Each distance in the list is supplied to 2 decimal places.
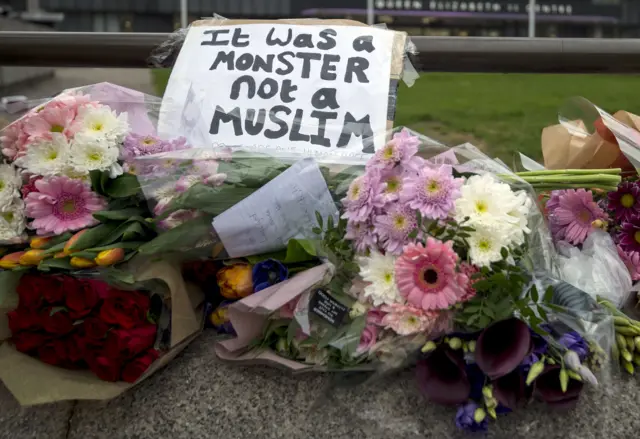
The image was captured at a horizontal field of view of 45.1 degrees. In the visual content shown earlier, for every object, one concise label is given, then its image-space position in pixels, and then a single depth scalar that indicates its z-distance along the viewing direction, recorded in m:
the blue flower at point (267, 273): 1.44
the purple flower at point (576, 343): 1.29
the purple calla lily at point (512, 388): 1.25
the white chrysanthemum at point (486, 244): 1.29
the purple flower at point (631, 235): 1.59
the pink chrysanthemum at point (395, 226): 1.34
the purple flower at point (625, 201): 1.62
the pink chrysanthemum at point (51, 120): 1.57
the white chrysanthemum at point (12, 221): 1.51
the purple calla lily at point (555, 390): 1.26
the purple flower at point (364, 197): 1.38
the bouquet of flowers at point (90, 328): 1.41
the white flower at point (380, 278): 1.32
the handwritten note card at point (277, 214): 1.45
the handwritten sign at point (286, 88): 1.79
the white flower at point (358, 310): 1.36
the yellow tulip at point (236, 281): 1.48
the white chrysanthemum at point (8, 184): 1.51
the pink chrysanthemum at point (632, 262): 1.55
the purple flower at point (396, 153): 1.41
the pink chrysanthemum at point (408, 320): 1.29
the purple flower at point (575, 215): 1.63
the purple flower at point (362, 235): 1.38
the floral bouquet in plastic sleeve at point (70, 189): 1.46
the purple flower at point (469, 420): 1.25
